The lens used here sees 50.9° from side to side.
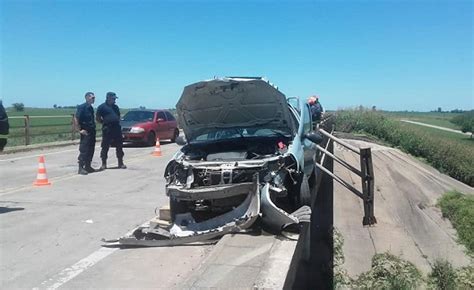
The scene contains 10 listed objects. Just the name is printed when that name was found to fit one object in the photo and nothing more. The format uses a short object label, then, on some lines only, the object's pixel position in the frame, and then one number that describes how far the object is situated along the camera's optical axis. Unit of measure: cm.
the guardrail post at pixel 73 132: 2459
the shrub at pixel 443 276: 979
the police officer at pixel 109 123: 1339
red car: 2211
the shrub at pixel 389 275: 916
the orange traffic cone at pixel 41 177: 1092
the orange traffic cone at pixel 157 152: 1849
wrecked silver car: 630
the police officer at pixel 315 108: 1691
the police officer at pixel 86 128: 1256
